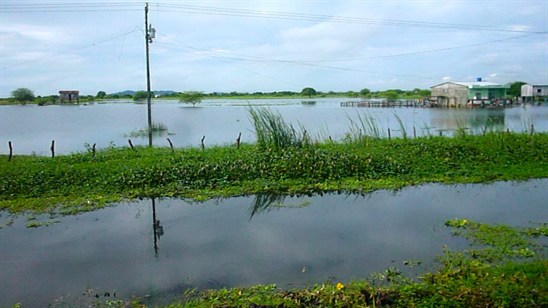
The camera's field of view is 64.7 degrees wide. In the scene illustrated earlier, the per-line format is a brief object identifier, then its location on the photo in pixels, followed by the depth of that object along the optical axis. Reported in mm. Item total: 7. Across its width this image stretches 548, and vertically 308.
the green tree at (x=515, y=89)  67750
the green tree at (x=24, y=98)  62656
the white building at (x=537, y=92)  61406
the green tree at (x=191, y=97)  67000
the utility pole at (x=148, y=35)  18969
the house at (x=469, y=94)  52422
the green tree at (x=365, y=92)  86000
